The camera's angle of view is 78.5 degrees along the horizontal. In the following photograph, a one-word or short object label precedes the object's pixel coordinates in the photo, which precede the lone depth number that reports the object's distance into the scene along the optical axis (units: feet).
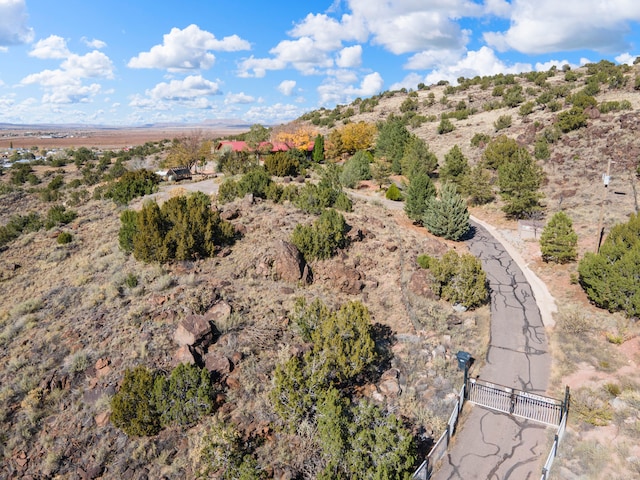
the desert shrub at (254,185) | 83.97
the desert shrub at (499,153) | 117.91
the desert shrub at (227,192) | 82.99
